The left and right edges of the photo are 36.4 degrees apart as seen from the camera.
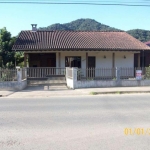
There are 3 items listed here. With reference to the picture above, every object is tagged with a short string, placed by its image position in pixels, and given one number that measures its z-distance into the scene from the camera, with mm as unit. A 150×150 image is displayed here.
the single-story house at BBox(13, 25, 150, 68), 20281
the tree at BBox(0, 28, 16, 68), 22234
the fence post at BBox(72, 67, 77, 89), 15335
